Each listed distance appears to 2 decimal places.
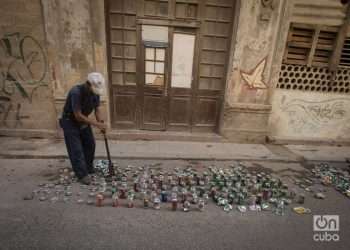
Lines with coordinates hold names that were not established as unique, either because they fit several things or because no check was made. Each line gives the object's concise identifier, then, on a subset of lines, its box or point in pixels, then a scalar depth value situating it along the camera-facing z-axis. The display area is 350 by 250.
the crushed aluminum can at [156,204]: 2.93
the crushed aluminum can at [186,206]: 2.91
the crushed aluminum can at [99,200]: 2.90
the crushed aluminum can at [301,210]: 3.04
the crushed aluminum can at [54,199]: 2.93
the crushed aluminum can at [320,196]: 3.42
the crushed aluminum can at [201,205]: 2.96
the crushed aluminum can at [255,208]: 3.05
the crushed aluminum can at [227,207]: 2.98
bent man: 2.94
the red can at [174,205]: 2.90
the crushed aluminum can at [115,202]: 2.91
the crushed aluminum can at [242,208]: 3.00
